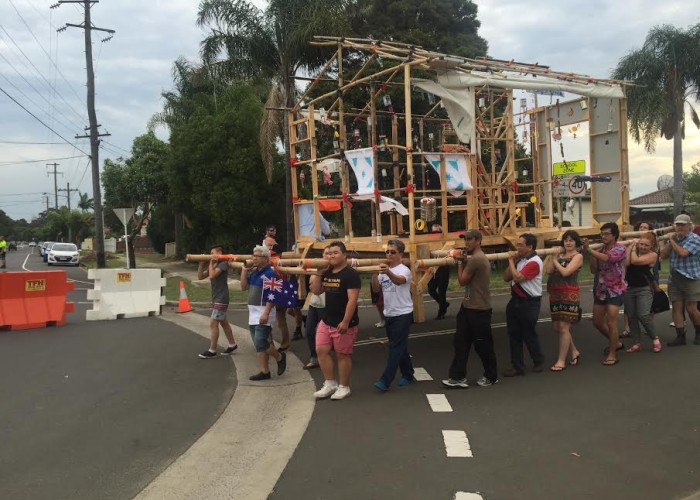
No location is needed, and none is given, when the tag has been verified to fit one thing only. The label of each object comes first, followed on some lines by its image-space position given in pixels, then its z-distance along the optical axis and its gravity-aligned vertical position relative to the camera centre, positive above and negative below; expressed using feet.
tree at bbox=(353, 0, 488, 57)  84.64 +33.14
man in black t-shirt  19.42 -3.14
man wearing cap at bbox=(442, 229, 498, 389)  20.34 -3.16
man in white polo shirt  21.72 -3.11
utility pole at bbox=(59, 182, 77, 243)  235.09 +2.57
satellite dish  117.25 +6.88
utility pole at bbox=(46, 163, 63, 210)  273.54 +26.49
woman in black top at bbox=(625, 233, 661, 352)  24.77 -3.08
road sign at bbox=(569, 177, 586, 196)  35.77 +1.96
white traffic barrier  40.27 -4.03
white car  113.29 -3.16
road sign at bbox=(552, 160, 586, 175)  36.32 +3.31
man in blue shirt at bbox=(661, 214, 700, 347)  25.40 -2.70
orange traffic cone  44.14 -5.31
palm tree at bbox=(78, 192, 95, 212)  302.62 +19.03
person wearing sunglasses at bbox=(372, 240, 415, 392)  20.38 -3.03
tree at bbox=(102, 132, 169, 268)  93.91 +10.32
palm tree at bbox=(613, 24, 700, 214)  81.61 +18.97
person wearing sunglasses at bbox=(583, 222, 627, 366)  23.31 -2.60
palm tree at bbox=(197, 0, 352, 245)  64.34 +21.33
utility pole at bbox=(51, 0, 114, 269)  80.07 +14.93
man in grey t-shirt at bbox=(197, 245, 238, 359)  27.12 -2.87
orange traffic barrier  36.19 -3.79
